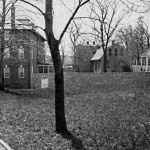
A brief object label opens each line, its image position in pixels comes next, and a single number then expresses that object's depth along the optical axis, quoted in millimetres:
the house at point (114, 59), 51062
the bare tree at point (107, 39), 35422
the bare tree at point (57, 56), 7387
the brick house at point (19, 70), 34688
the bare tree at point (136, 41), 54219
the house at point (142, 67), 35325
